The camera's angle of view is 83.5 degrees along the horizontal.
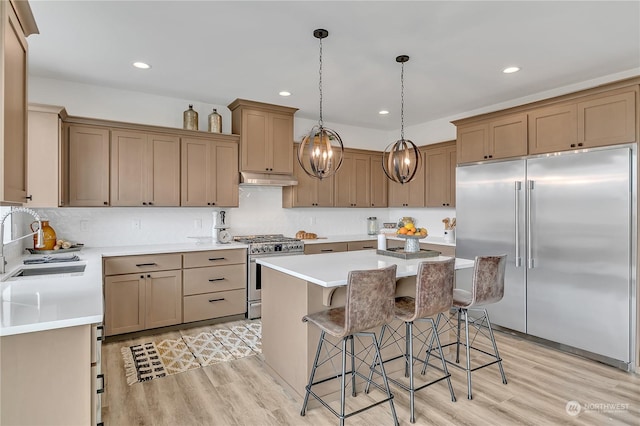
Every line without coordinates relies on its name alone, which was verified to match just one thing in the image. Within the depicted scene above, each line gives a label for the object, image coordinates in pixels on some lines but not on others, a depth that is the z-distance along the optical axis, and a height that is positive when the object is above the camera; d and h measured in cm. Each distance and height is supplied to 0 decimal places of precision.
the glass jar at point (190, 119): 434 +113
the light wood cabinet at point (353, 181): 562 +50
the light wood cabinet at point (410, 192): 541 +32
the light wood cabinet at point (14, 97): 144 +52
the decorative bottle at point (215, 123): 447 +111
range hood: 459 +44
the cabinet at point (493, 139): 379 +83
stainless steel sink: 262 -44
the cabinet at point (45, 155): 327 +53
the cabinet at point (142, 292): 362 -84
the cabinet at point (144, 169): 390 +49
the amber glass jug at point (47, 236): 348 -24
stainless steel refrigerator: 306 -29
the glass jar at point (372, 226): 611 -23
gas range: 443 -41
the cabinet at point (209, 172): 429 +49
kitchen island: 246 -64
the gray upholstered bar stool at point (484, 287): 261 -56
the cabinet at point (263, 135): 457 +102
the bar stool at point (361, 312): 206 -59
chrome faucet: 229 -19
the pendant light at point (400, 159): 312 +47
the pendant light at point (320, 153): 288 +48
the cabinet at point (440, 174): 498 +54
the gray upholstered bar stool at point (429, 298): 231 -57
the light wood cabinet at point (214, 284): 403 -84
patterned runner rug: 302 -132
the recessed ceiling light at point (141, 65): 338 +140
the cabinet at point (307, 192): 519 +31
